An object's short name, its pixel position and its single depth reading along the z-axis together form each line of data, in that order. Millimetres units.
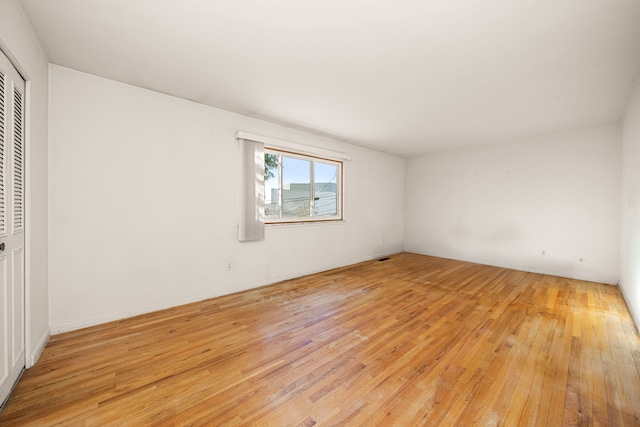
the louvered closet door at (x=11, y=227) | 1529
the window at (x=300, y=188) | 4102
